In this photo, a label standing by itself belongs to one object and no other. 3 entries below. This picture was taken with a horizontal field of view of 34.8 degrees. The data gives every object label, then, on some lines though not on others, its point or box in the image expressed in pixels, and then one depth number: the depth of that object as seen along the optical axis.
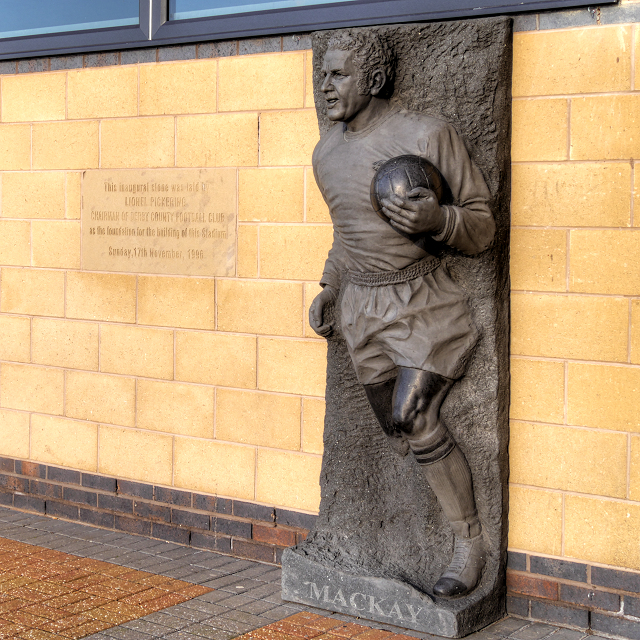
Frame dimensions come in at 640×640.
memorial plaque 5.08
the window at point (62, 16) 5.41
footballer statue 4.03
